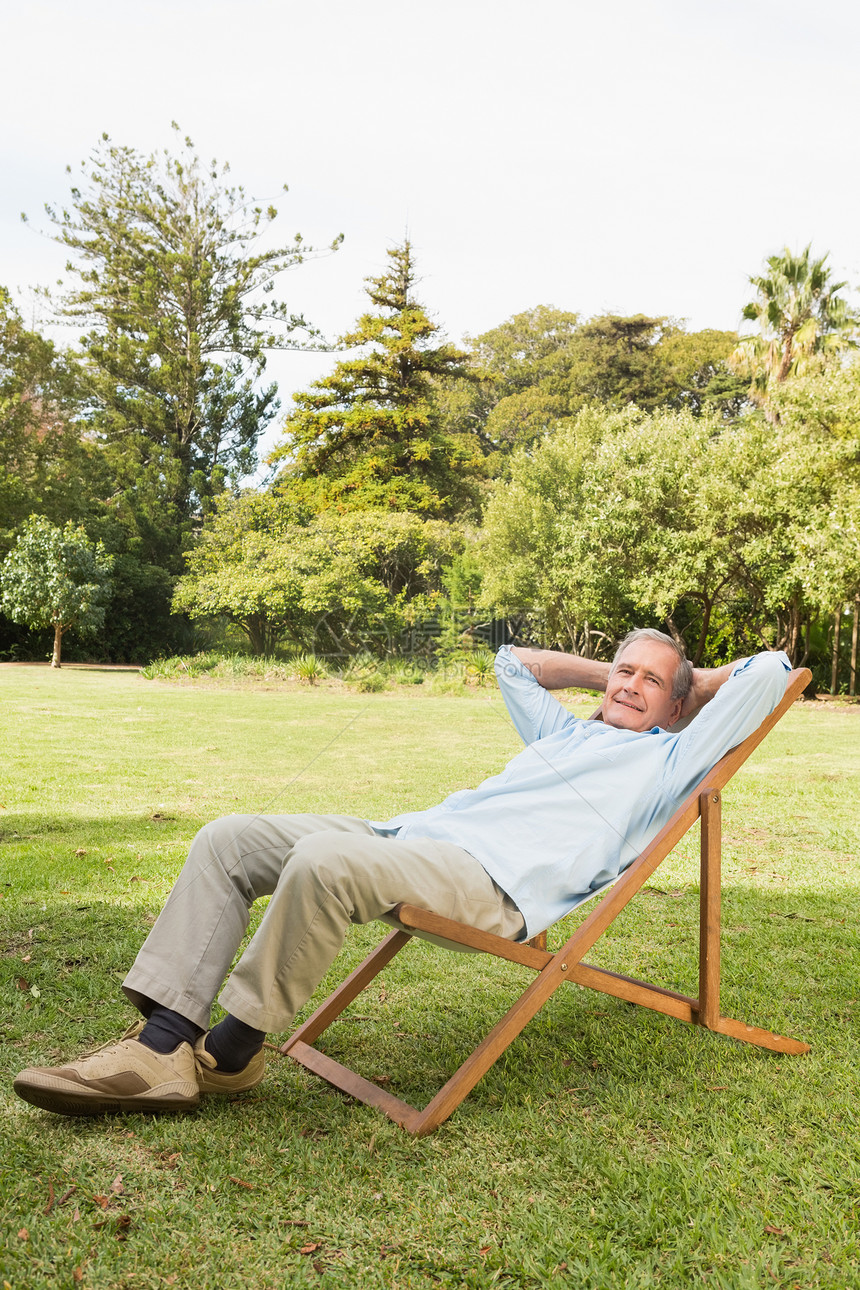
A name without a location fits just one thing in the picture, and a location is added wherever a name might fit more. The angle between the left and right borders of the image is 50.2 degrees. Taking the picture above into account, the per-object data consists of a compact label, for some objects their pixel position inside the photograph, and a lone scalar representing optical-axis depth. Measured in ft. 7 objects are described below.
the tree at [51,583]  56.18
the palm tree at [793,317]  55.06
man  6.09
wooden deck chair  6.48
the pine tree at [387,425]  57.36
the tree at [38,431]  68.03
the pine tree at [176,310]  73.82
